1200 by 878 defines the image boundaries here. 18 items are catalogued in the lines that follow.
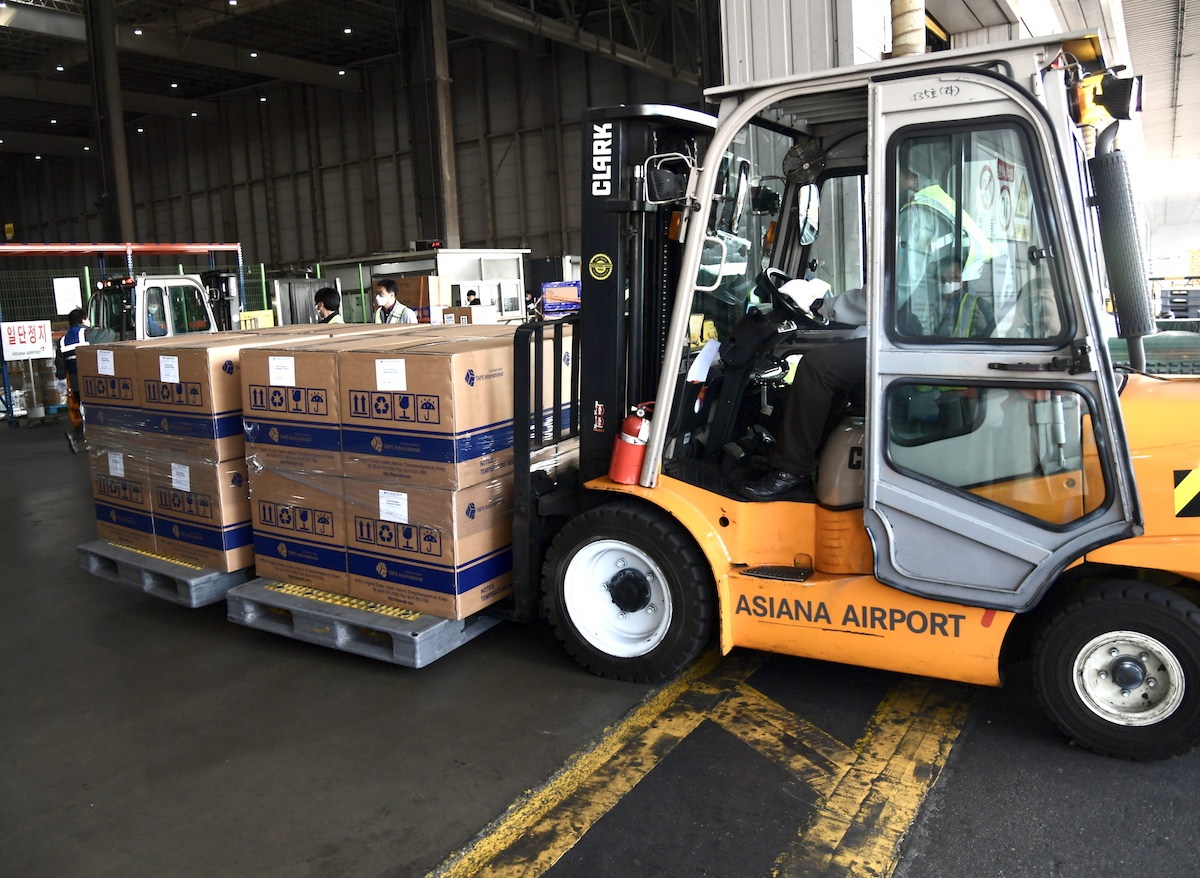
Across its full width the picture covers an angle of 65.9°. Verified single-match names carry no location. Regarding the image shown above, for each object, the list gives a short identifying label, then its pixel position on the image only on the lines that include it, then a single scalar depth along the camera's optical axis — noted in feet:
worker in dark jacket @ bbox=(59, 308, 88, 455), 37.70
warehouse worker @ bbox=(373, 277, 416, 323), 29.37
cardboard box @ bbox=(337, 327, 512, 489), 12.65
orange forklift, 9.61
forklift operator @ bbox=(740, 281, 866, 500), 11.12
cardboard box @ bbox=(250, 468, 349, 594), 14.10
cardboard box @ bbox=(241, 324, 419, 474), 13.85
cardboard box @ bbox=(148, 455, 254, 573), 15.31
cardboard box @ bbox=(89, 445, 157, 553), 16.61
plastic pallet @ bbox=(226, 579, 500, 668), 12.67
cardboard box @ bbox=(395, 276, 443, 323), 51.75
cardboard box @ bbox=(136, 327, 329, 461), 15.17
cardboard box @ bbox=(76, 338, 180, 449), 16.53
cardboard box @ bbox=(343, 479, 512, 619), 12.91
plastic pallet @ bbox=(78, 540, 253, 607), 15.20
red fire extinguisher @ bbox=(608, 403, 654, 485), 12.06
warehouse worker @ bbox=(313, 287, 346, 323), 28.96
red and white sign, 46.16
